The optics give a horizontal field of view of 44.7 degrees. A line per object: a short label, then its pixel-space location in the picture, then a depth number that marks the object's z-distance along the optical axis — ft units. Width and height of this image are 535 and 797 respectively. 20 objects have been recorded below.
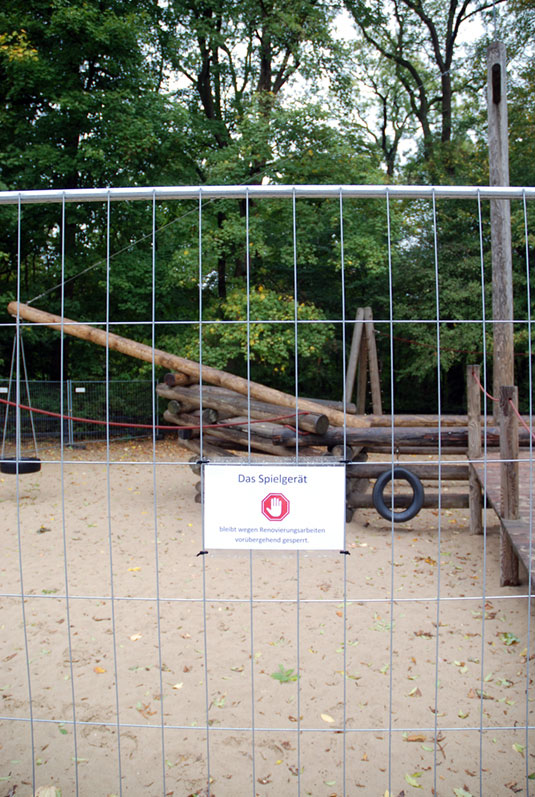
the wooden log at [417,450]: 22.62
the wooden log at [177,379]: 26.48
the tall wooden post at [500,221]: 25.14
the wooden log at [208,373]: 23.29
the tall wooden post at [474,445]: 21.15
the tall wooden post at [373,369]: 33.06
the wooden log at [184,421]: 26.84
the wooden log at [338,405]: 25.99
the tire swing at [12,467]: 22.74
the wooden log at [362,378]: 34.47
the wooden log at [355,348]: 32.81
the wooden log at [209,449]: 26.24
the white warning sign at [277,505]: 7.54
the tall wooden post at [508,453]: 14.34
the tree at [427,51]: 60.24
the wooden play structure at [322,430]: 22.08
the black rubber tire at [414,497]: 20.92
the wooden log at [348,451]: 23.07
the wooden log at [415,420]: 23.39
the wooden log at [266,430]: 23.67
